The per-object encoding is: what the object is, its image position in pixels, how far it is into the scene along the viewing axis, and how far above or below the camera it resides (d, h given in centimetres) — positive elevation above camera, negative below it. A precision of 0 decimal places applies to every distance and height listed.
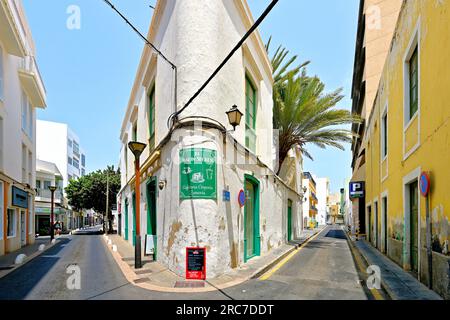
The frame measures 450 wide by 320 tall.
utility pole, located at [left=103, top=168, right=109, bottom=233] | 3482 -108
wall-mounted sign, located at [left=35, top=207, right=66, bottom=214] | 3372 -286
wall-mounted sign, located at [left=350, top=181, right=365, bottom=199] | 2253 -61
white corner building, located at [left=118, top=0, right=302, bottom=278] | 808 +103
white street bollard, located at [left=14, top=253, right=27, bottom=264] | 1091 -255
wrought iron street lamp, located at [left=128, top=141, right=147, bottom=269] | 897 -41
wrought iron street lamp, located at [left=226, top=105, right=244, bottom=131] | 826 +167
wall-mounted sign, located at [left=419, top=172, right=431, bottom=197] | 639 -6
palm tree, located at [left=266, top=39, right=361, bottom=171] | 1769 +366
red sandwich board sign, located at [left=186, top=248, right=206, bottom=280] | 778 -195
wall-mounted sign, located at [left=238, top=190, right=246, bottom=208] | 956 -48
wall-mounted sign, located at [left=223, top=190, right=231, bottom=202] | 859 -37
